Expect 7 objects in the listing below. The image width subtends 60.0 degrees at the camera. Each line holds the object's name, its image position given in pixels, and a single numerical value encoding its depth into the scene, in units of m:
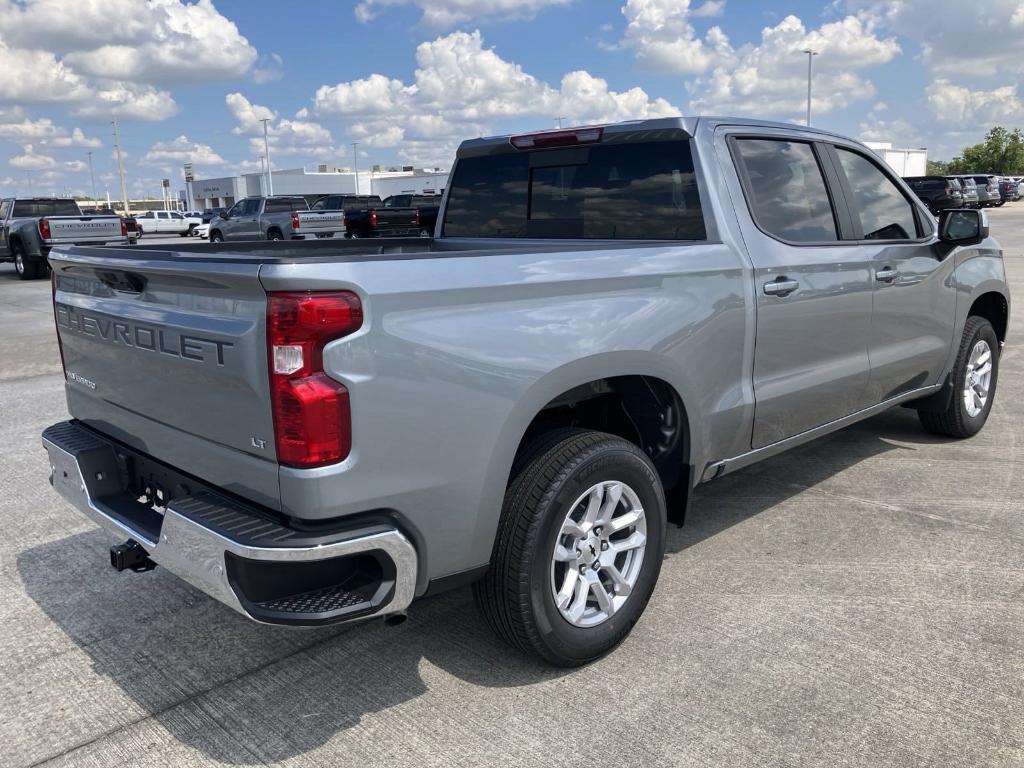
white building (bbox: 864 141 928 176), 72.00
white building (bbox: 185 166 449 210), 91.88
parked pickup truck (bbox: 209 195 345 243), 25.22
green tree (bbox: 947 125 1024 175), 73.31
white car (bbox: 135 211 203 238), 47.78
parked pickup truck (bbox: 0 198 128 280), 18.33
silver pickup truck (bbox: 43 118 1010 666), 2.44
